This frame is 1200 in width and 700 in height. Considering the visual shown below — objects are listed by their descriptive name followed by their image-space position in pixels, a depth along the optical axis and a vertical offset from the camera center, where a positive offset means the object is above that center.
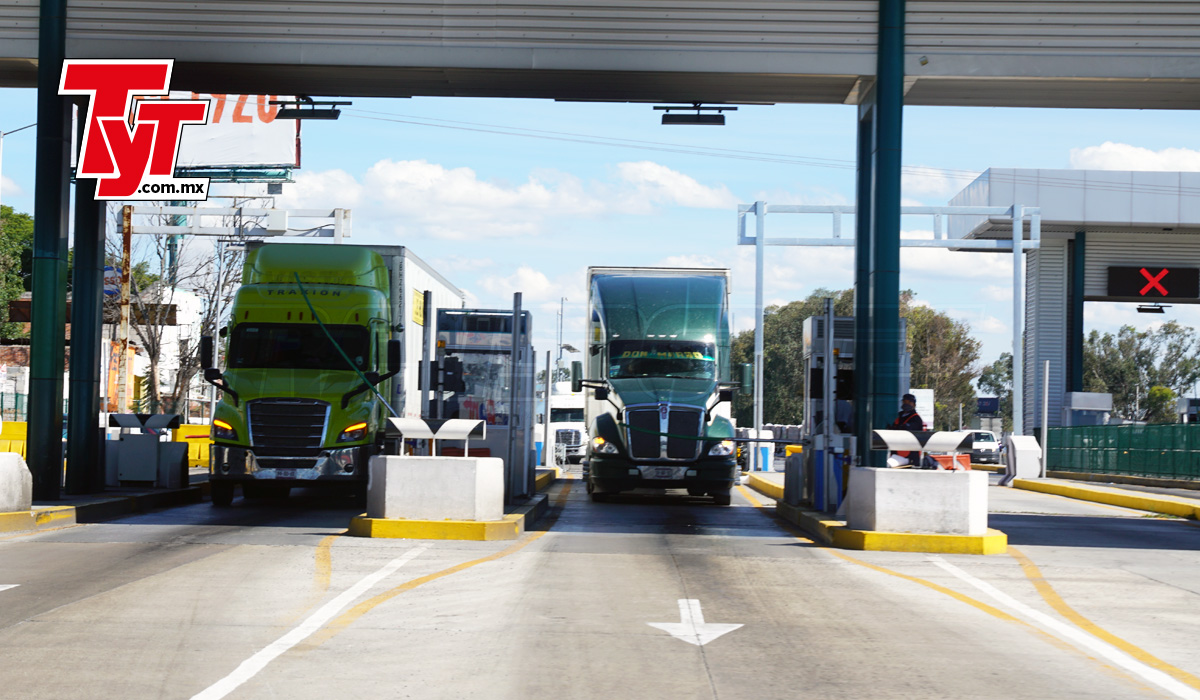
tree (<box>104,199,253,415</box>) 45.34 +2.95
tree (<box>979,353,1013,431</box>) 127.95 +0.71
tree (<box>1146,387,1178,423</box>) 107.69 -1.10
